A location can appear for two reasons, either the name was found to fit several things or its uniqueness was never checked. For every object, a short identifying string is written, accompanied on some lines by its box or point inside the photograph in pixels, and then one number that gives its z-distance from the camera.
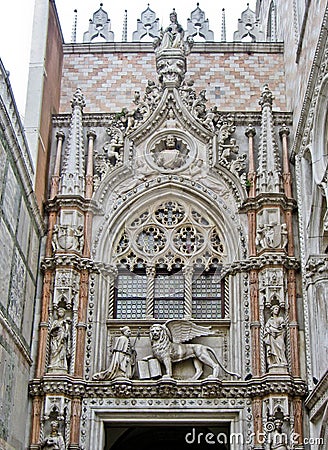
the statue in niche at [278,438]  14.55
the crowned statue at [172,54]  18.14
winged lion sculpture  15.52
